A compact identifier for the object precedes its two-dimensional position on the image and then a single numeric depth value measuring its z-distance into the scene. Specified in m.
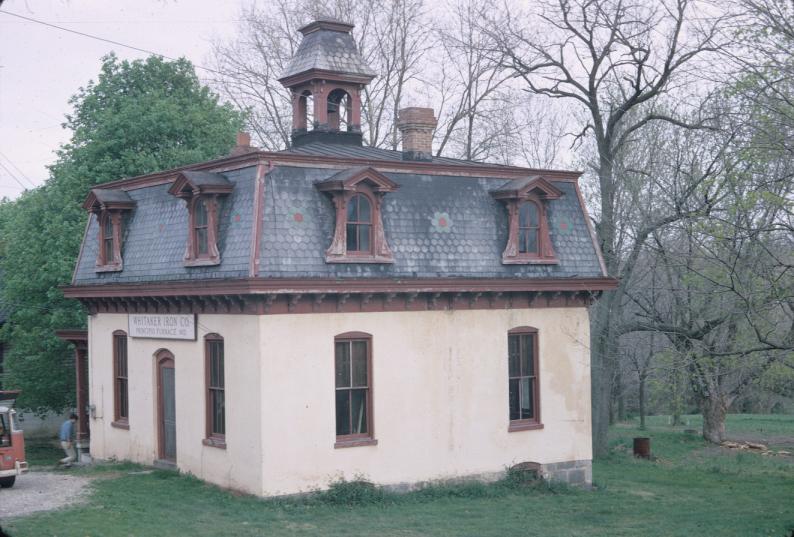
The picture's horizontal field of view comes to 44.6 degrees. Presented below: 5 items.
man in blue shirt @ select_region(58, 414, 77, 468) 25.14
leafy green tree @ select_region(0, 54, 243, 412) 30.11
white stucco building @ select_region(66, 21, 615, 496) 18.75
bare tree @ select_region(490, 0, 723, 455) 28.77
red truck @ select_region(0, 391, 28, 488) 19.50
